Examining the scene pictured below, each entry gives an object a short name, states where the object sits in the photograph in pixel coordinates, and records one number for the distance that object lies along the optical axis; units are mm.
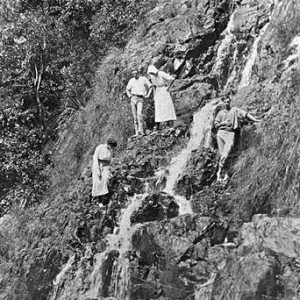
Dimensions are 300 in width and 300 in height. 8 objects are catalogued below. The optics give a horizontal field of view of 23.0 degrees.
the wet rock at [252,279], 10867
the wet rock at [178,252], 12688
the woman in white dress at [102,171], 15969
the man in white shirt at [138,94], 18047
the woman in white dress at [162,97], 17703
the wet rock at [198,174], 15336
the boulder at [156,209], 14941
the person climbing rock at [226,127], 15094
